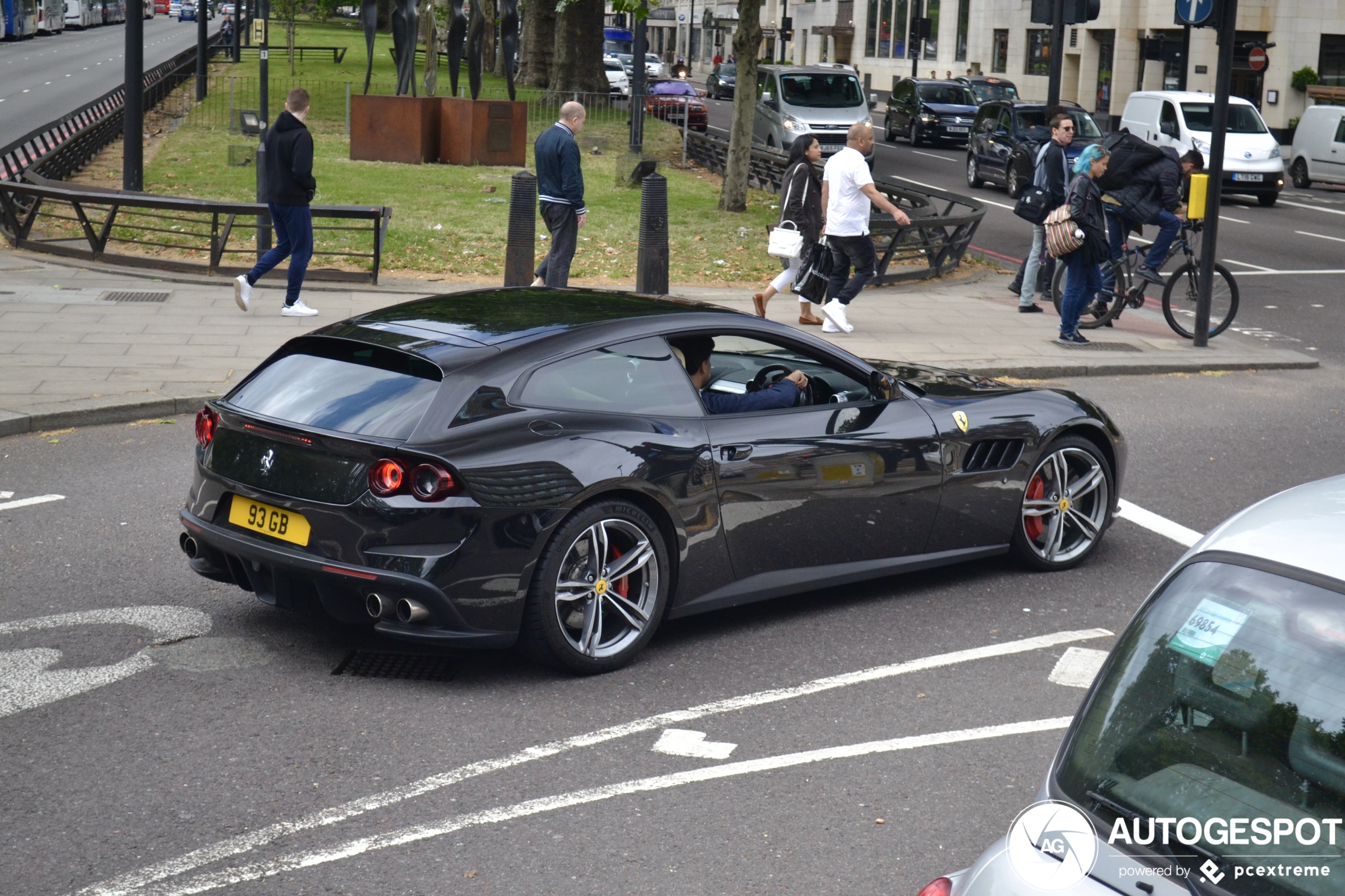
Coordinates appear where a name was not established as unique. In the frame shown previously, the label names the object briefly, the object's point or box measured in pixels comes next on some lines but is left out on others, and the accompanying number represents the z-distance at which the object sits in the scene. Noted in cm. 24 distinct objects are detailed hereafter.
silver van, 2900
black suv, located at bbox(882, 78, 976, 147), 4122
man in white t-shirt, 1262
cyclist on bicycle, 1429
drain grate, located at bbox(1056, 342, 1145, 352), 1330
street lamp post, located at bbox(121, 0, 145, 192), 1839
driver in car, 602
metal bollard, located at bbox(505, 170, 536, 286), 1382
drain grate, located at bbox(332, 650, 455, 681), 538
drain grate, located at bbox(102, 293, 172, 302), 1382
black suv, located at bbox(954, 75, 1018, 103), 4441
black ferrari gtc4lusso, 502
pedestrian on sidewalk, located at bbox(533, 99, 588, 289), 1304
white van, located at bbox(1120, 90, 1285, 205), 2812
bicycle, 1428
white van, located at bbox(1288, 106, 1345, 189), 3275
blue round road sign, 1283
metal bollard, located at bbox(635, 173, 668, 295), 1405
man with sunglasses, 1437
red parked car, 3750
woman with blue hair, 1259
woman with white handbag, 1307
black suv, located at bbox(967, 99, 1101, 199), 2858
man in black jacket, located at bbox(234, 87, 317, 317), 1241
